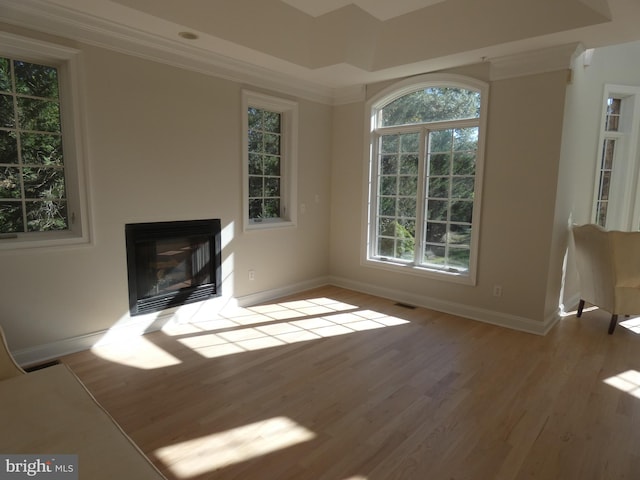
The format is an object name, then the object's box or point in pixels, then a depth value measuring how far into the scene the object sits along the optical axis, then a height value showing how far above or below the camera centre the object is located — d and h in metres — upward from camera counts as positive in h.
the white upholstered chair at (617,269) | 3.61 -0.72
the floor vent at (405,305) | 4.46 -1.36
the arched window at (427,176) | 4.10 +0.21
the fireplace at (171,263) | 3.45 -0.73
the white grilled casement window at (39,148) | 2.81 +0.32
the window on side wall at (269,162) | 4.32 +0.37
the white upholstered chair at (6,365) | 1.96 -0.94
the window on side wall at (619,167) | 4.86 +0.38
